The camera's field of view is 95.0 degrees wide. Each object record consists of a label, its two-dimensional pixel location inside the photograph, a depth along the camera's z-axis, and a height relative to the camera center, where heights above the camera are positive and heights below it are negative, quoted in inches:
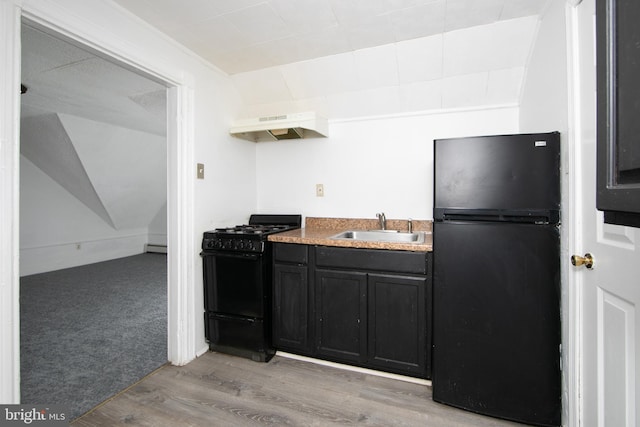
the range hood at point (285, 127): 93.6 +28.3
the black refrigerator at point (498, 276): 58.7 -13.9
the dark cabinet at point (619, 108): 17.5 +6.4
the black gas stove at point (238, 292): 83.6 -23.2
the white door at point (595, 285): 39.6 -11.7
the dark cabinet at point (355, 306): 71.9 -25.0
